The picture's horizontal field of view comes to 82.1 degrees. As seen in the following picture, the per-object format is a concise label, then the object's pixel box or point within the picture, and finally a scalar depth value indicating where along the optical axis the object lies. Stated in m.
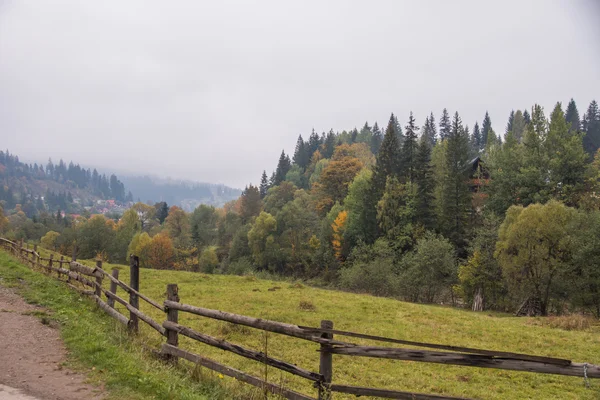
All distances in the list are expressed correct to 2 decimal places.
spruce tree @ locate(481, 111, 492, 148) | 139.12
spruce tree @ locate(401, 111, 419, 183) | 59.34
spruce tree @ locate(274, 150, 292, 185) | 132.50
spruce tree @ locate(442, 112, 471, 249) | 51.41
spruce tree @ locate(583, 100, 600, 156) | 106.44
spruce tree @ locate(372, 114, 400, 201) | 61.28
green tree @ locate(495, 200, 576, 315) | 28.25
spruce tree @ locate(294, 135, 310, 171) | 142.50
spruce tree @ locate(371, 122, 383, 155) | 141.50
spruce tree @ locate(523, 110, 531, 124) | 131.38
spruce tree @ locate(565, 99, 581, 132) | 118.22
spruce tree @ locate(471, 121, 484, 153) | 131.45
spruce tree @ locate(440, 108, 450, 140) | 123.05
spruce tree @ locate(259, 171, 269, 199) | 131.50
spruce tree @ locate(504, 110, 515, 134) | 149.95
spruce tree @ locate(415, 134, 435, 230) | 53.23
